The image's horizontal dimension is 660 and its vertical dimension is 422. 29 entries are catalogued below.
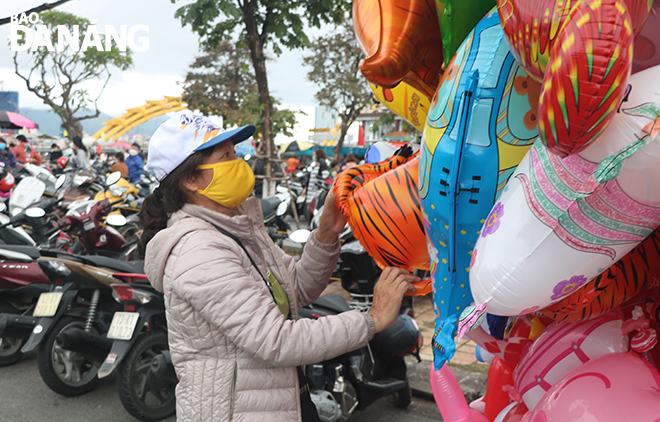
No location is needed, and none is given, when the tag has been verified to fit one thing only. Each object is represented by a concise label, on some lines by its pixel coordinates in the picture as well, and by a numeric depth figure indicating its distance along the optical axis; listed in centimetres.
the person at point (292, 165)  1527
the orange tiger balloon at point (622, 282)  106
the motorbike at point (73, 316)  343
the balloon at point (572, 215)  80
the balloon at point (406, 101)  147
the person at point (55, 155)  1845
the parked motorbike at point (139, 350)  322
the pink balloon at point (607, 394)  100
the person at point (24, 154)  1471
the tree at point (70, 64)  2548
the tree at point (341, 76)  1575
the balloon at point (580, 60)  71
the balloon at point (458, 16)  109
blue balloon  99
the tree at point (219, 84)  1727
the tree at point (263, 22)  564
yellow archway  4088
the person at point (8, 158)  1229
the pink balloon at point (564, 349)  116
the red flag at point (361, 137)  1992
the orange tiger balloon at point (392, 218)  133
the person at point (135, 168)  1013
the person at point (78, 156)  1125
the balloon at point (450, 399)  147
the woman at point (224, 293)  139
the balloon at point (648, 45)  89
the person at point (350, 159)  683
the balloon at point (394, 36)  118
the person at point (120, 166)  979
